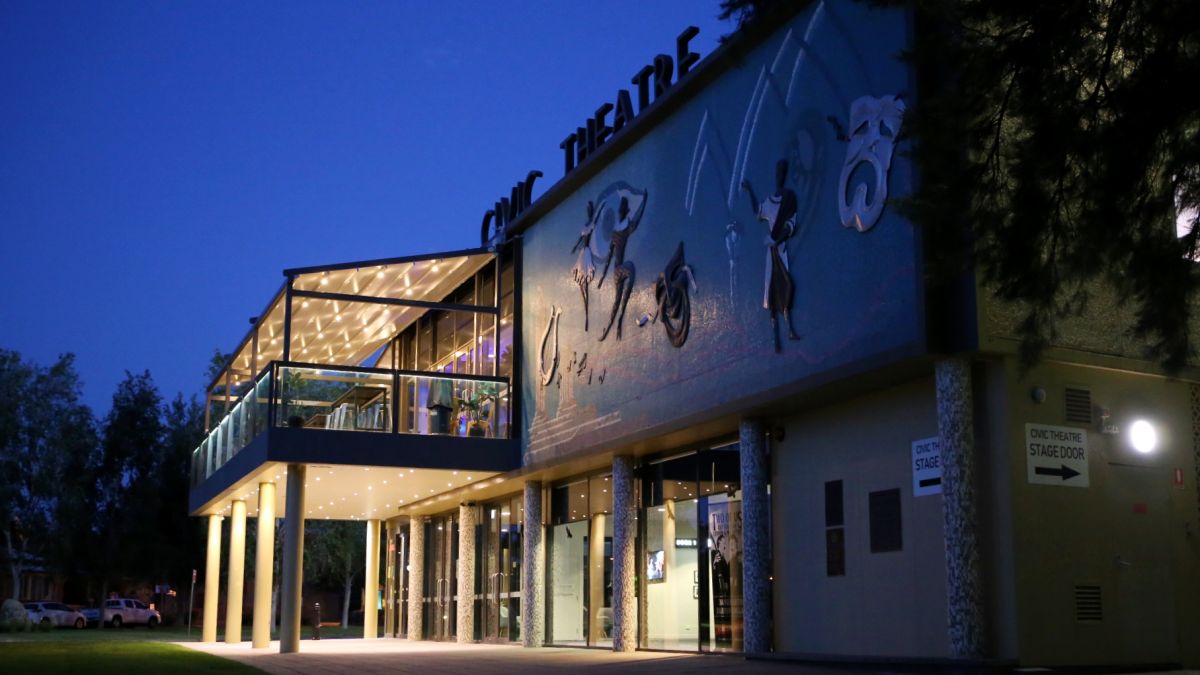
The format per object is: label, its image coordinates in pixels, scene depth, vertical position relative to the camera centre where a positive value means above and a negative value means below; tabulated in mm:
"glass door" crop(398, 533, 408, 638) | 33312 -844
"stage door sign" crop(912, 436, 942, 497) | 13633 +895
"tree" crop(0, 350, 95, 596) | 52344 +4226
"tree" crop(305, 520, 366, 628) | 55625 +243
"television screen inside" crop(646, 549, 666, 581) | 19906 -195
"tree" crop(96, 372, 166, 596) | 52844 +3060
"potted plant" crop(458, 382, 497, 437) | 24375 +2759
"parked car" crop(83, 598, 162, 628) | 53594 -2456
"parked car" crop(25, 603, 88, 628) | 49281 -2257
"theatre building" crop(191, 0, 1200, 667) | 13148 +1820
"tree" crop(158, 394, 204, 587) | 53656 +1571
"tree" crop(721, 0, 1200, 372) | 7945 +2558
